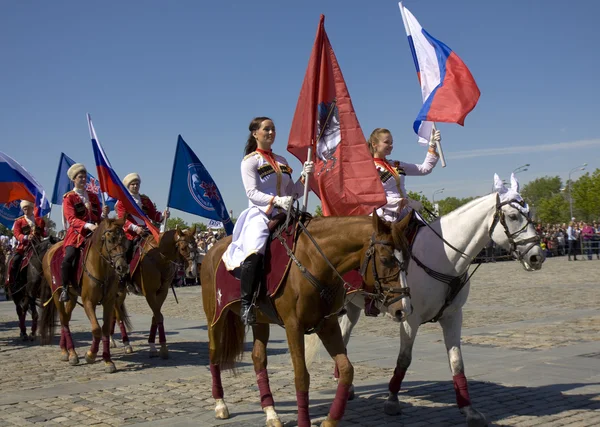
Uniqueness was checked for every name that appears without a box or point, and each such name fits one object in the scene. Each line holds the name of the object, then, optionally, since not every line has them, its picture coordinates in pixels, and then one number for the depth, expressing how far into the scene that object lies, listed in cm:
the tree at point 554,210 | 11869
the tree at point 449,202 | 14530
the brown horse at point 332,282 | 556
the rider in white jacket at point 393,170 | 808
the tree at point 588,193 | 7825
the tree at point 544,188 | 15738
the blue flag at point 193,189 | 1442
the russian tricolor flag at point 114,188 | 1202
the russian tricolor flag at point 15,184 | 1472
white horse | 698
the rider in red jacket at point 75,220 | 1173
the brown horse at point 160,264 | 1212
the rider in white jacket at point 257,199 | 655
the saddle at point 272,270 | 639
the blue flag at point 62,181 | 1703
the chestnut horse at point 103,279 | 1072
